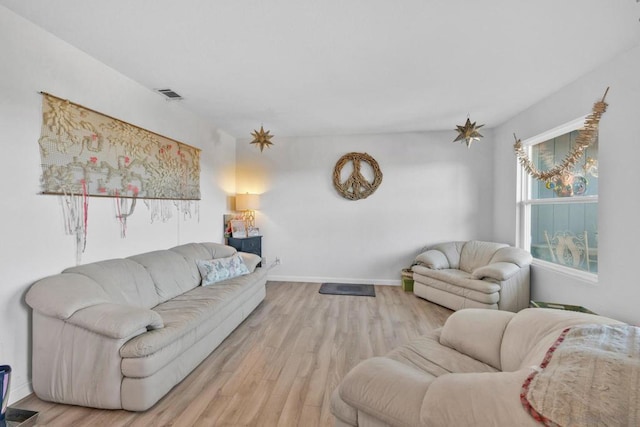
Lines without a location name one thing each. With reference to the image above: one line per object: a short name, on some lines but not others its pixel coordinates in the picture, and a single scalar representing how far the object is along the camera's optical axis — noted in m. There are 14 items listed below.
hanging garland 2.65
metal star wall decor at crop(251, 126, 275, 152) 4.02
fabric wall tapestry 2.25
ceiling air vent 3.24
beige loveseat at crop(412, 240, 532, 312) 3.52
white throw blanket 0.79
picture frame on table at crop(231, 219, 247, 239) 4.96
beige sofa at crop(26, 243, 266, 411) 1.88
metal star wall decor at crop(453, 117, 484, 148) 3.56
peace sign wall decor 5.05
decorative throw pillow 3.41
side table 4.85
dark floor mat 4.56
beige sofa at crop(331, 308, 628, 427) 0.92
